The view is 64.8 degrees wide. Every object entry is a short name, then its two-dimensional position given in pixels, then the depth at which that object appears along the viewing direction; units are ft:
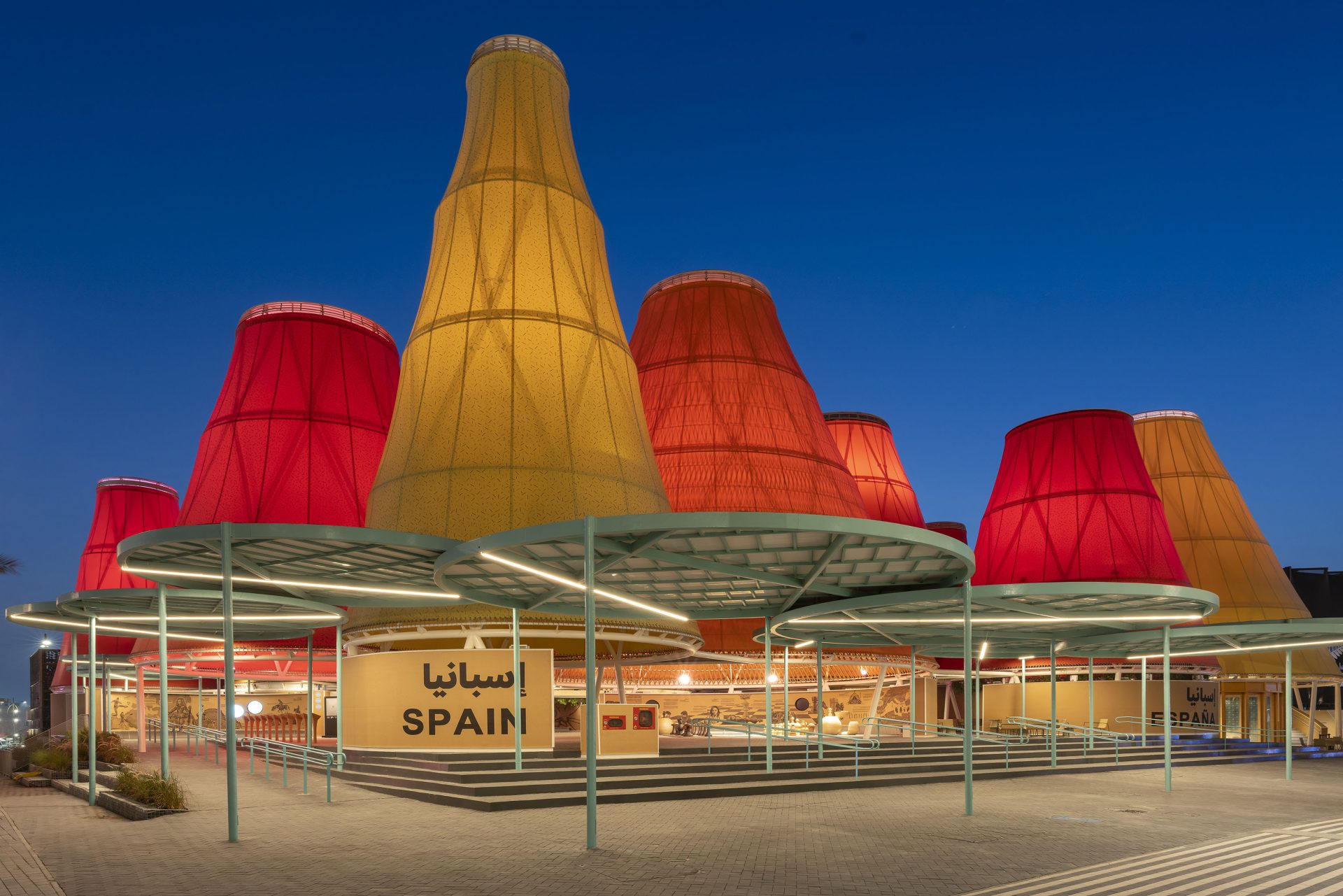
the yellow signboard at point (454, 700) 66.85
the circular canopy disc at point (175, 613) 60.59
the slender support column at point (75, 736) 68.59
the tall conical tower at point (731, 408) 117.60
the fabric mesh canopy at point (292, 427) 107.24
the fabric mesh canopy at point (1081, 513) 116.06
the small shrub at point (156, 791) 53.57
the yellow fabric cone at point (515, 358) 82.99
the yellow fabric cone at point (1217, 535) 140.15
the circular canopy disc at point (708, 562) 41.37
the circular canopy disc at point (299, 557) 45.21
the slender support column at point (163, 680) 53.78
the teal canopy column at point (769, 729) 65.51
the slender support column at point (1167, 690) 65.77
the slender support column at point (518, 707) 61.98
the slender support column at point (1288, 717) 78.48
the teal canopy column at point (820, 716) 72.66
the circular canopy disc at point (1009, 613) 54.03
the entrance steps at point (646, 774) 57.00
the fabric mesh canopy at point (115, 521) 148.87
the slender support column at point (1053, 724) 85.20
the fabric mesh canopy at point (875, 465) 153.07
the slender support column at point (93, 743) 58.39
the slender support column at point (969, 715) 49.01
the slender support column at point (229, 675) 42.16
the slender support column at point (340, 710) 68.69
